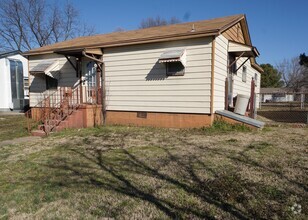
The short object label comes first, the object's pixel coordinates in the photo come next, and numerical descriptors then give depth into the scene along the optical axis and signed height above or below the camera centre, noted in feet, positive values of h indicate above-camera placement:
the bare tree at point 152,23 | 128.72 +39.28
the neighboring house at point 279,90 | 153.69 +3.38
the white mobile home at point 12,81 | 54.08 +3.56
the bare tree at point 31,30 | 98.41 +28.32
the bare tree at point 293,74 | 163.71 +15.74
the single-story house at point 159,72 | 25.64 +2.99
